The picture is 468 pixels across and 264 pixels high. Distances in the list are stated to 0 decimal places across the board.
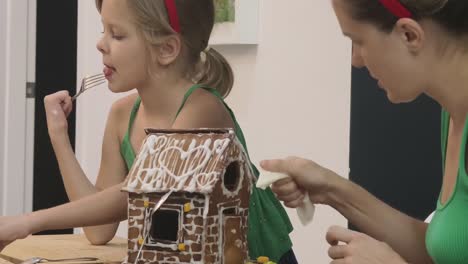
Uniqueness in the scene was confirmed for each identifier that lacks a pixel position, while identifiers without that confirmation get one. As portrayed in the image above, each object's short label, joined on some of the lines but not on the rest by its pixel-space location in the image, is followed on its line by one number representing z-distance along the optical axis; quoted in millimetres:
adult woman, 2241
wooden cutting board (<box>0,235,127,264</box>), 2605
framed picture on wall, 3765
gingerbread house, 2182
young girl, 2600
